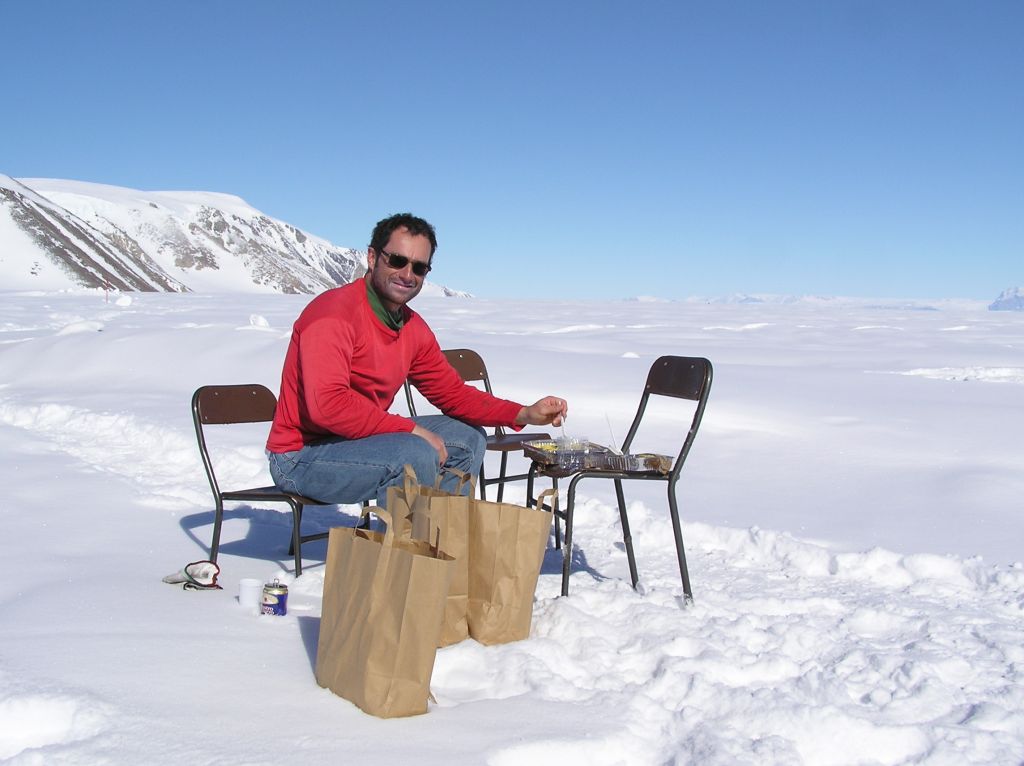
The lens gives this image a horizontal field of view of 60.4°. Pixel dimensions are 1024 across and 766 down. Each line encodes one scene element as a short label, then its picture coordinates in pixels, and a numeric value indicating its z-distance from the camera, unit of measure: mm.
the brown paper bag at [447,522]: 2623
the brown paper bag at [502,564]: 2719
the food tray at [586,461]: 3237
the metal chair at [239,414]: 3338
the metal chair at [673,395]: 3197
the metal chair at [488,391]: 4109
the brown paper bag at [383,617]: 2127
